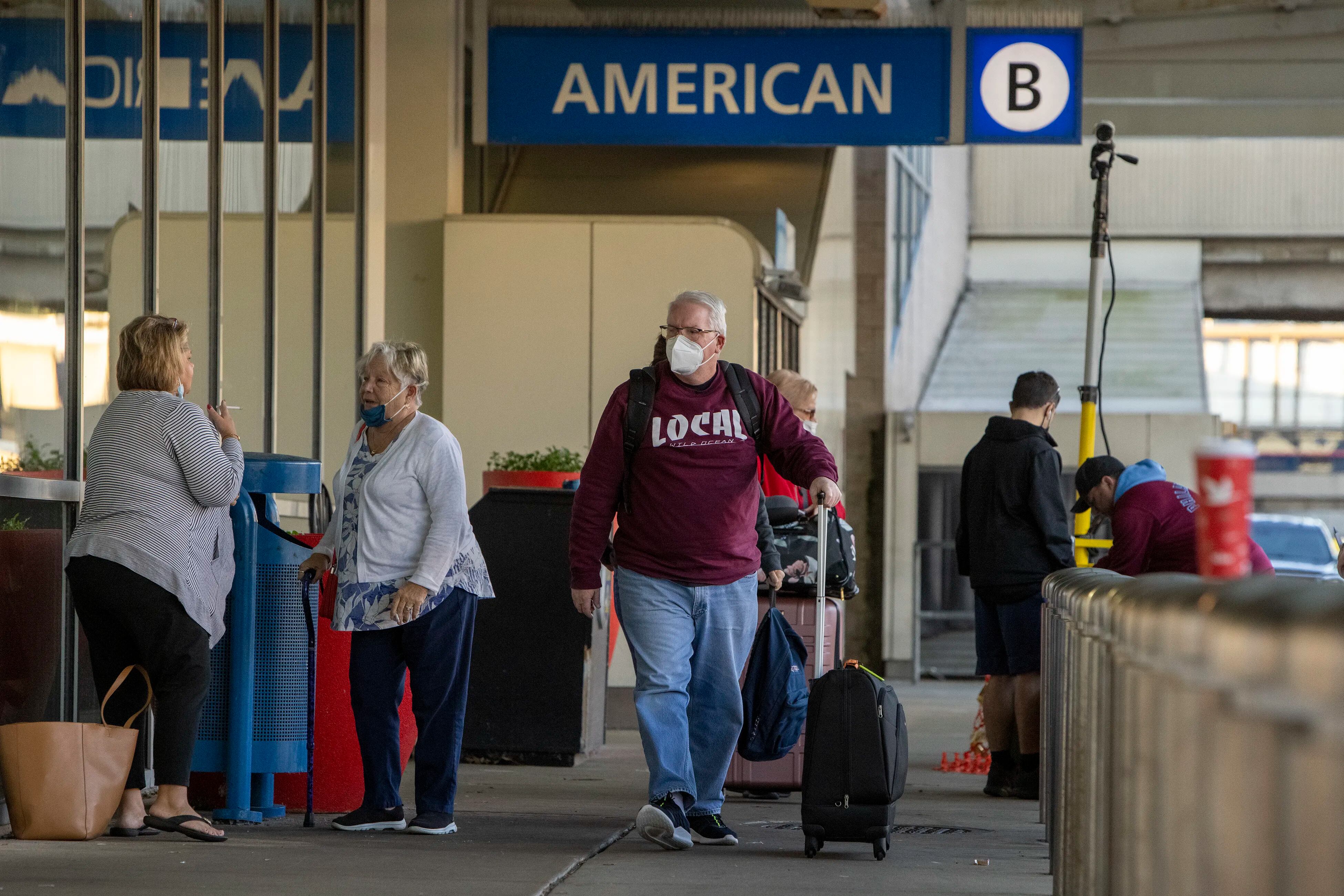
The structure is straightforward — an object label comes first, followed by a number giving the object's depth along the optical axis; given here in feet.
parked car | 135.13
